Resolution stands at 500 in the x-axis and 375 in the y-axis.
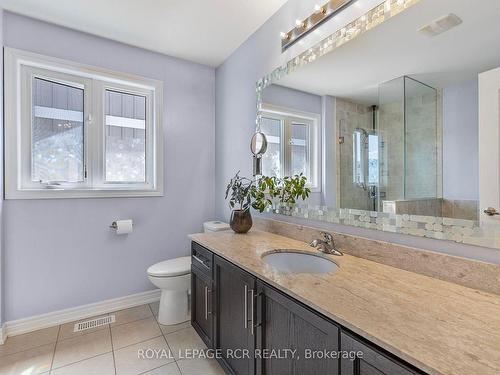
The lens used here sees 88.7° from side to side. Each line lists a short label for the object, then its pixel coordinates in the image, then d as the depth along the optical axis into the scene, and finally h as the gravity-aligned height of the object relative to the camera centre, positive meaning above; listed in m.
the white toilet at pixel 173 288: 2.02 -0.81
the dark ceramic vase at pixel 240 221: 1.93 -0.26
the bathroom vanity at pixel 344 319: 0.61 -0.38
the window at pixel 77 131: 1.96 +0.50
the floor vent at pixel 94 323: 2.04 -1.11
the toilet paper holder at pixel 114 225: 2.27 -0.33
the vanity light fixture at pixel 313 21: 1.42 +1.01
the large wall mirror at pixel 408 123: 0.93 +0.29
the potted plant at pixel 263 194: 1.77 -0.05
